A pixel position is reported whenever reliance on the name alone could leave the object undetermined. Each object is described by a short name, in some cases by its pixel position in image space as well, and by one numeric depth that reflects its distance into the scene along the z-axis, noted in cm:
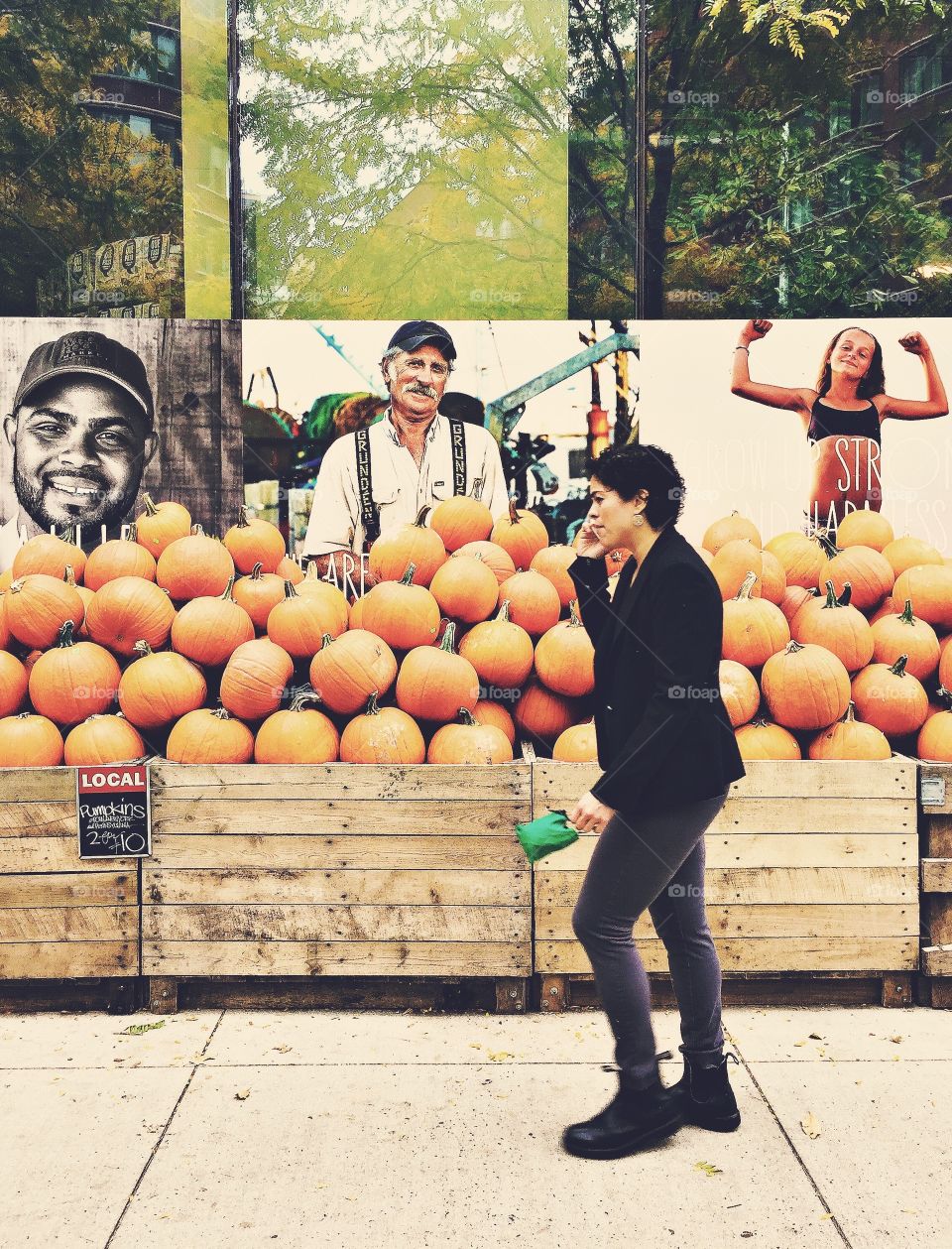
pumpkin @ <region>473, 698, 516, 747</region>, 444
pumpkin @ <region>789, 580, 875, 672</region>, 446
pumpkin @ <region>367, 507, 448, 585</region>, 478
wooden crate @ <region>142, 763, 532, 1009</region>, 402
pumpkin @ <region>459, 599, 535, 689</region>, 448
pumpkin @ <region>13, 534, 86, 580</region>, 477
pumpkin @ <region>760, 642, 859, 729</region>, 425
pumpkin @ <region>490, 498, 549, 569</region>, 517
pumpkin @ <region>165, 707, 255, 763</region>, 420
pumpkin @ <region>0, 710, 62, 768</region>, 422
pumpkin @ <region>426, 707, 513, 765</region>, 419
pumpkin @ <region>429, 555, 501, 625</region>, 459
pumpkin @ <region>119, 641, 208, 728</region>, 433
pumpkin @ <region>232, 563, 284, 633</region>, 473
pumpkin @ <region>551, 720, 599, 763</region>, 422
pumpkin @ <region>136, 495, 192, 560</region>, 499
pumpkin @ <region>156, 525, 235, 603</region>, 473
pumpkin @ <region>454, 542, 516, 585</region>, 489
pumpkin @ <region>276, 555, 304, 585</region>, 514
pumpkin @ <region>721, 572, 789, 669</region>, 446
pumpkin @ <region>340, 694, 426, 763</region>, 417
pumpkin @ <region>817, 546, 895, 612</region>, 481
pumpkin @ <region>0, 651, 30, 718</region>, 437
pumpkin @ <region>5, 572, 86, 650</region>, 449
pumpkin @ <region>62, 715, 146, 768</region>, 420
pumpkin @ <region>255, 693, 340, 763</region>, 418
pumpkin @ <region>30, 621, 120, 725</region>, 436
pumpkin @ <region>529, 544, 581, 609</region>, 477
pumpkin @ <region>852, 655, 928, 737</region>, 437
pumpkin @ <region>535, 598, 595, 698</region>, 442
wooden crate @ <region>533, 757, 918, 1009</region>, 402
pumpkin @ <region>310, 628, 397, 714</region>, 427
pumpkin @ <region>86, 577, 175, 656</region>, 446
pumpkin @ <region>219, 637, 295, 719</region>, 431
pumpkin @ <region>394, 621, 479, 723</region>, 429
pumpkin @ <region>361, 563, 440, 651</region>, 446
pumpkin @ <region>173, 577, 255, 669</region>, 448
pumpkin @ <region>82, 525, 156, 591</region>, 473
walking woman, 291
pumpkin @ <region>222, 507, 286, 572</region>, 505
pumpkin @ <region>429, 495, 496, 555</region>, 512
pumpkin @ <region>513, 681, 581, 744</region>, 457
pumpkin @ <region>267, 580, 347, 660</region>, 448
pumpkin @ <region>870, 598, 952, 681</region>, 453
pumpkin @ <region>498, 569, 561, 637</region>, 466
